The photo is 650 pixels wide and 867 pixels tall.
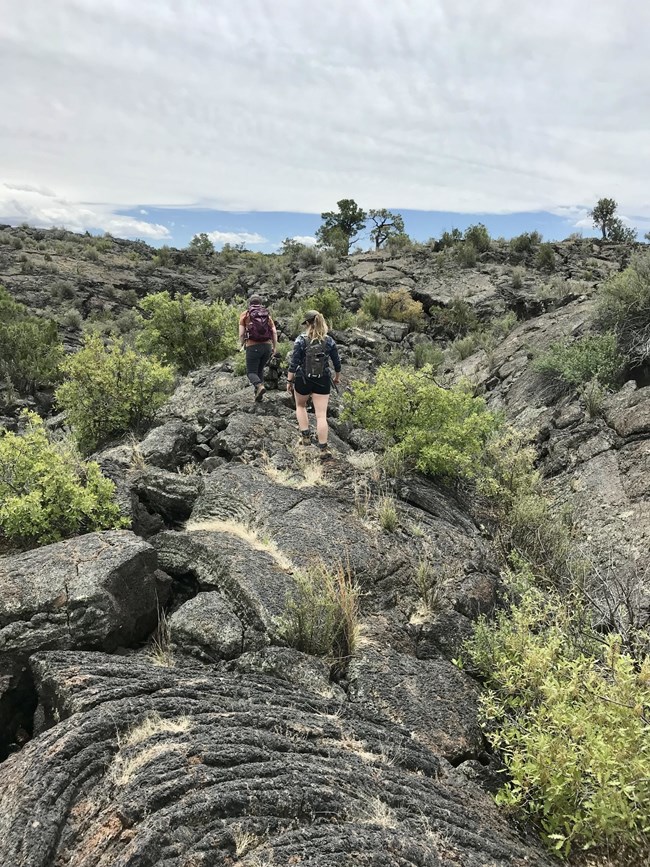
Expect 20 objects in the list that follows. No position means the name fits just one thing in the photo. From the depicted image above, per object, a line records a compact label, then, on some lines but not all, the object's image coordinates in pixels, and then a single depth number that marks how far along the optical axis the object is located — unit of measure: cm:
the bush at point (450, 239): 3288
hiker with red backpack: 954
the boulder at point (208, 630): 439
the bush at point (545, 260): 2805
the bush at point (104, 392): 961
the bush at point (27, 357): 1814
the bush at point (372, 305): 2314
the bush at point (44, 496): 504
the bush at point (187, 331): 1374
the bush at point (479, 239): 3125
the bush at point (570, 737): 300
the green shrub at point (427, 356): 1859
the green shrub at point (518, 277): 2480
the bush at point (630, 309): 1125
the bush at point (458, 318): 2214
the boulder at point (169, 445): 784
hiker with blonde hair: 785
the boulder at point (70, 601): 388
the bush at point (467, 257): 2870
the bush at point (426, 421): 759
